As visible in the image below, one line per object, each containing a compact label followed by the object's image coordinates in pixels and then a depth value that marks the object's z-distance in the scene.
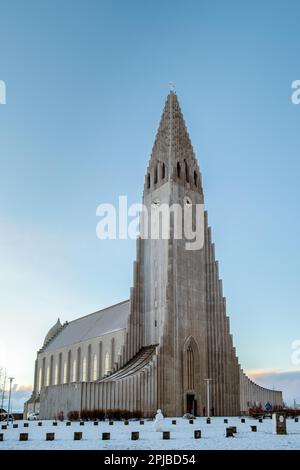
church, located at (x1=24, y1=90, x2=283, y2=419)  55.38
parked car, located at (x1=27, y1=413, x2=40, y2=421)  65.91
